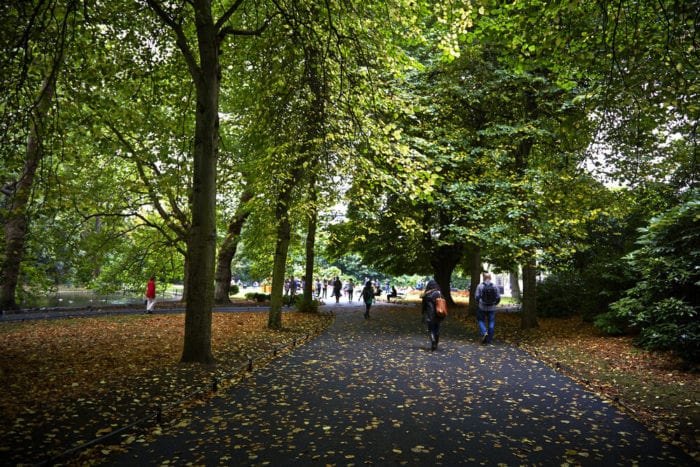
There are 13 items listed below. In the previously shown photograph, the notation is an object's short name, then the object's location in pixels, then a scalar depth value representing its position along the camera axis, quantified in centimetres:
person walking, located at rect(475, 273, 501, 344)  1204
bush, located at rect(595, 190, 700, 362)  841
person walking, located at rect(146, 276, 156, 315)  1992
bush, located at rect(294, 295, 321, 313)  2111
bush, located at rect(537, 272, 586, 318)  1967
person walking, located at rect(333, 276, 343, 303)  3262
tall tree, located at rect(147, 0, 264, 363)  859
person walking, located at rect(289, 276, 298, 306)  2723
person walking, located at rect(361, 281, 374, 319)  2025
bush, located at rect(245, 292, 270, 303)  3061
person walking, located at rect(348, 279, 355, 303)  3531
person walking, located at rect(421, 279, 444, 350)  1133
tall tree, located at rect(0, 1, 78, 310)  683
